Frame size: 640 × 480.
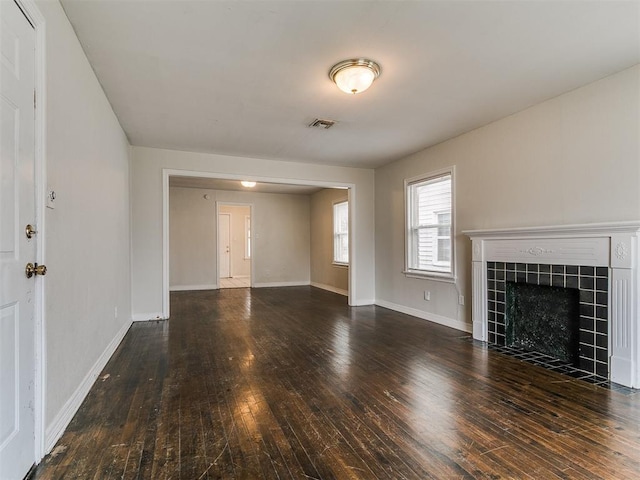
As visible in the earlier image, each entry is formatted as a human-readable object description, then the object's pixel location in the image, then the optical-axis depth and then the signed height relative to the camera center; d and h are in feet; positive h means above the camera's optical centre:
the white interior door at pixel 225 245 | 35.27 -0.20
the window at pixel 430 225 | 15.44 +0.82
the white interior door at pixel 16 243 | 4.69 +0.02
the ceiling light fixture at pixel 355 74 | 8.63 +4.37
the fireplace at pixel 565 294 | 8.75 -1.62
